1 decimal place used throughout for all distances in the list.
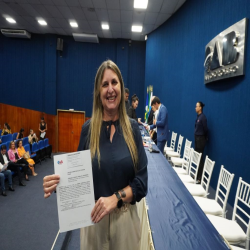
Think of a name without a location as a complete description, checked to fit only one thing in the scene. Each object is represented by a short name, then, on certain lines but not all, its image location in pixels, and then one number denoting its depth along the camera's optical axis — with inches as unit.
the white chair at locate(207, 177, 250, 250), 66.8
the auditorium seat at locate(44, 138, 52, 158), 275.6
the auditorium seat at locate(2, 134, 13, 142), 232.4
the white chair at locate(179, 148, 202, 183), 120.2
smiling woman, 36.2
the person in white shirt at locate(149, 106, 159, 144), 199.4
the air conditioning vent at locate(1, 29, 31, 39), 311.3
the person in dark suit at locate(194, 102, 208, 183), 162.4
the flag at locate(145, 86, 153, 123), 304.3
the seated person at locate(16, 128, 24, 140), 258.2
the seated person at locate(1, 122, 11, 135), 248.1
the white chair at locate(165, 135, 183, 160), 187.5
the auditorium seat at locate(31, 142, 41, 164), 239.1
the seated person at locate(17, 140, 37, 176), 200.5
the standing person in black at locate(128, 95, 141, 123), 187.0
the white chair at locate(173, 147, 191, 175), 134.2
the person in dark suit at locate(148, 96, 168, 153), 164.4
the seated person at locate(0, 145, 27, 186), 168.1
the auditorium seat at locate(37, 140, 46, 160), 255.9
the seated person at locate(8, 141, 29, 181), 181.2
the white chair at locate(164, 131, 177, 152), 213.4
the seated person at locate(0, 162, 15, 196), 158.7
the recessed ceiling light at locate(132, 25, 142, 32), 275.9
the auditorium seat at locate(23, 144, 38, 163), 221.3
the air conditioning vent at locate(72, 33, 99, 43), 310.0
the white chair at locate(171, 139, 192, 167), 162.1
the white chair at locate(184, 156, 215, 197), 101.8
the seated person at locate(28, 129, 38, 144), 250.0
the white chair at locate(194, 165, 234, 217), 83.4
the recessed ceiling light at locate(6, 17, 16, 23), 273.3
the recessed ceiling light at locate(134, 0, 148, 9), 206.1
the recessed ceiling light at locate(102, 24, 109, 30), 275.3
